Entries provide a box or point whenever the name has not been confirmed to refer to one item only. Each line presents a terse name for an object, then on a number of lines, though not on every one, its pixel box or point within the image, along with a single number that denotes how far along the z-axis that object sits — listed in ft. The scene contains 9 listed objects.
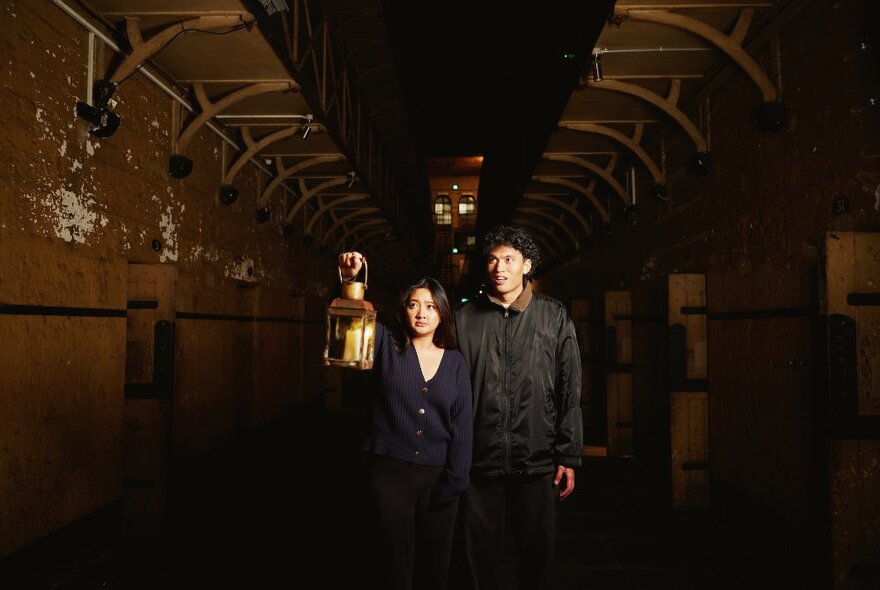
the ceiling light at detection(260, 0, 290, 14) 12.34
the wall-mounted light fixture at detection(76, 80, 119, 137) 12.41
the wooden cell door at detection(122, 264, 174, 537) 13.37
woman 7.62
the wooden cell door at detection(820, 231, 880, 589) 9.29
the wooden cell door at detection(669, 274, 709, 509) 15.75
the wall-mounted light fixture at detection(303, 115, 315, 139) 17.77
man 8.36
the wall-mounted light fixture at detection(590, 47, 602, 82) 13.83
